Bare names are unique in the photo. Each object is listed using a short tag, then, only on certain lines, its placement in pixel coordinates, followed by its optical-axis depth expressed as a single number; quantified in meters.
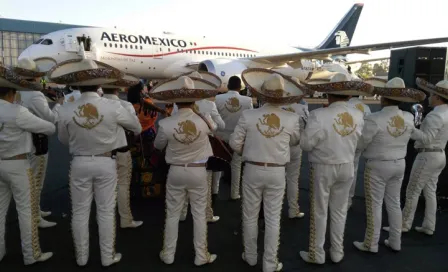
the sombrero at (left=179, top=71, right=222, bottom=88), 4.74
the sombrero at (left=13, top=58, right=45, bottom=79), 3.91
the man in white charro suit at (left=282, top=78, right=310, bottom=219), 4.82
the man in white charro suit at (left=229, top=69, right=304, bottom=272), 3.23
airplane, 16.28
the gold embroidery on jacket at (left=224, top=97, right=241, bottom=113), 5.29
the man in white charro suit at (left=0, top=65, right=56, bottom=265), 3.20
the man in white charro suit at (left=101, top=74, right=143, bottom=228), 4.23
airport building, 45.38
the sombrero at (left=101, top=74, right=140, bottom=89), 4.13
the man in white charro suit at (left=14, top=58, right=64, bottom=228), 3.98
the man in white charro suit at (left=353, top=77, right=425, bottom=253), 3.69
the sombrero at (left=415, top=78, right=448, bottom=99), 4.12
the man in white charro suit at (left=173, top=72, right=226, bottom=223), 4.73
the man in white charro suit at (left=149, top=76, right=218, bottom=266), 3.29
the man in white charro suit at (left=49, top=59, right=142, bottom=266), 3.23
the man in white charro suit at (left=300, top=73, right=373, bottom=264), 3.35
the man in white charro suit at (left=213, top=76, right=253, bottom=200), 5.30
